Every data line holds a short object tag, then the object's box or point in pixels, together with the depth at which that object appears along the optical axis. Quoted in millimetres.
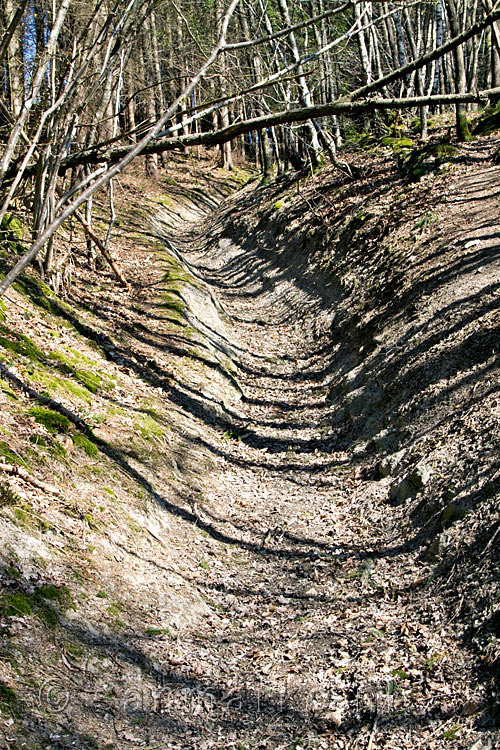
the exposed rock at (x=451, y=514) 4734
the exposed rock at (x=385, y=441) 6516
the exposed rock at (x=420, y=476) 5477
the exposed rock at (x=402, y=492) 5617
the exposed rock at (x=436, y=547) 4641
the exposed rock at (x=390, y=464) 6145
